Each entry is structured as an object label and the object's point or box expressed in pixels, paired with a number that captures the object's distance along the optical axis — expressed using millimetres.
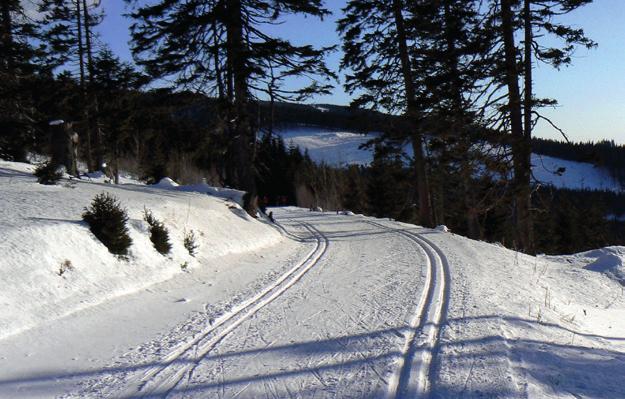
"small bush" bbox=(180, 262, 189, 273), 8853
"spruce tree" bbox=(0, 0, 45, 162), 18078
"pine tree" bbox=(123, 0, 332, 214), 14547
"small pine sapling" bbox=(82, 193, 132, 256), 7762
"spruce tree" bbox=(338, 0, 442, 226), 19938
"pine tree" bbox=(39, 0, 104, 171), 22344
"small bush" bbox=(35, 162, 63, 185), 10555
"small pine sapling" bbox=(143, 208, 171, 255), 8852
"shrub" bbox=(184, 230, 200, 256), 9702
